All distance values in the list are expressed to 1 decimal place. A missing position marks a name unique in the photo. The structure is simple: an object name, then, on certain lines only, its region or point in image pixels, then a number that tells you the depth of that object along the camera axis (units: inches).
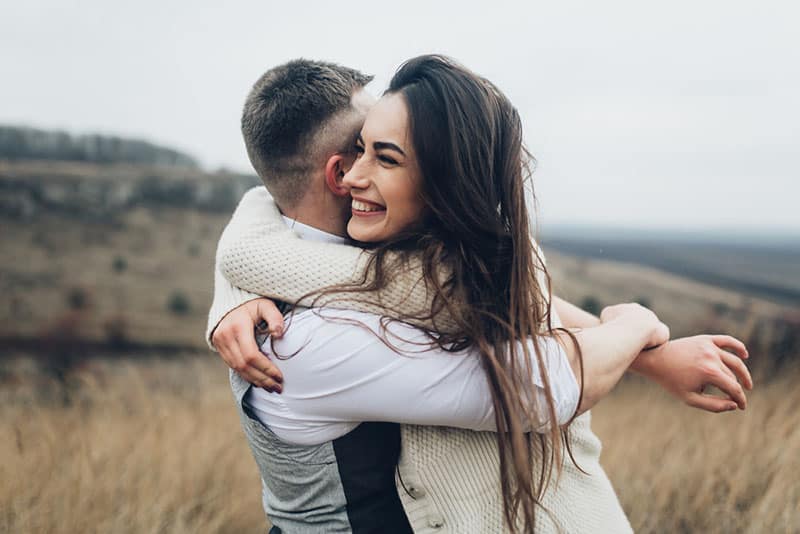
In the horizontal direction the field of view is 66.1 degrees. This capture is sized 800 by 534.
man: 67.3
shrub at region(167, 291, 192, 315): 692.7
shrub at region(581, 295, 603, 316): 375.6
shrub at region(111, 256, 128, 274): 802.8
